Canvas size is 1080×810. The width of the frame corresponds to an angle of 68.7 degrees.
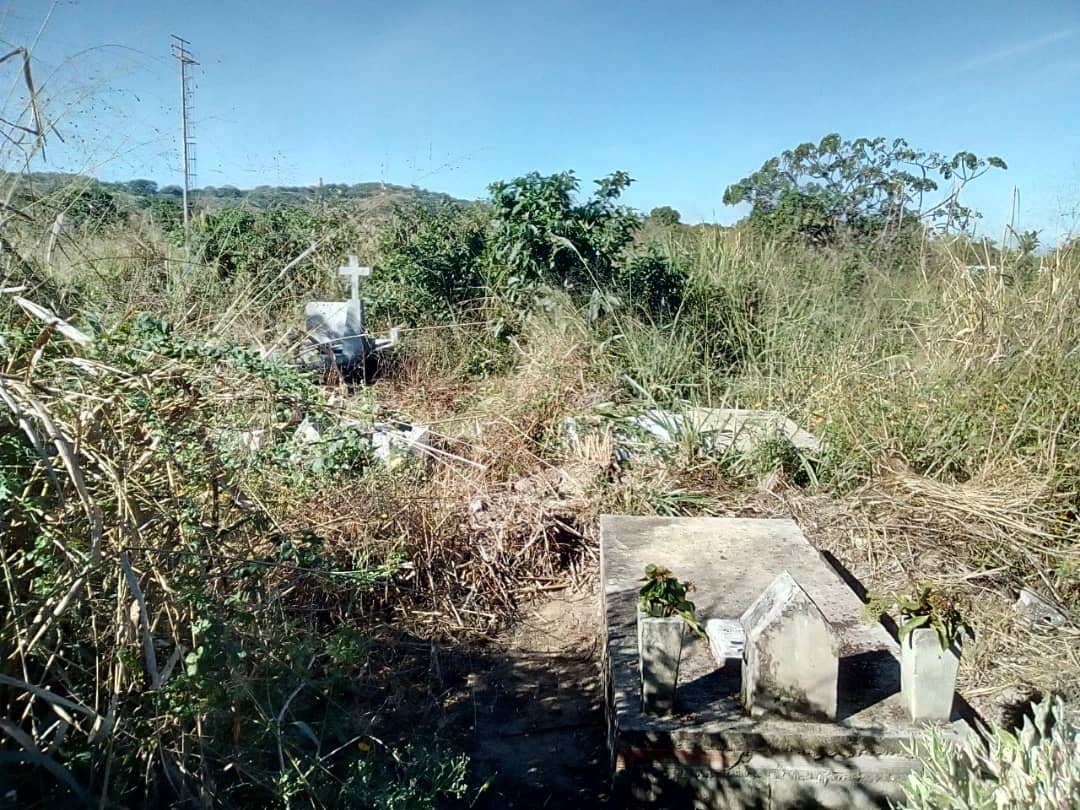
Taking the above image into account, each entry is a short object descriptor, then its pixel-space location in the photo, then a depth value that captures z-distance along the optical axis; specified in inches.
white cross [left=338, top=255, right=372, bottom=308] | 311.0
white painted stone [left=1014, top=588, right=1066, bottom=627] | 137.5
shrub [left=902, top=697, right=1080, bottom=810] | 49.8
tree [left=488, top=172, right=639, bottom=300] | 280.7
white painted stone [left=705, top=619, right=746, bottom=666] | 103.8
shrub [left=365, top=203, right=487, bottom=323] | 331.9
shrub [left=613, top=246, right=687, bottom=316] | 280.7
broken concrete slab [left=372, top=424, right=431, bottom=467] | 163.3
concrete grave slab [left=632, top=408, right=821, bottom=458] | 198.8
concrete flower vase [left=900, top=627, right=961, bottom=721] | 90.7
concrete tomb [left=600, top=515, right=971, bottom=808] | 89.1
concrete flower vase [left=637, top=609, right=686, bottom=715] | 91.9
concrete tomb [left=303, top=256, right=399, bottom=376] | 270.2
